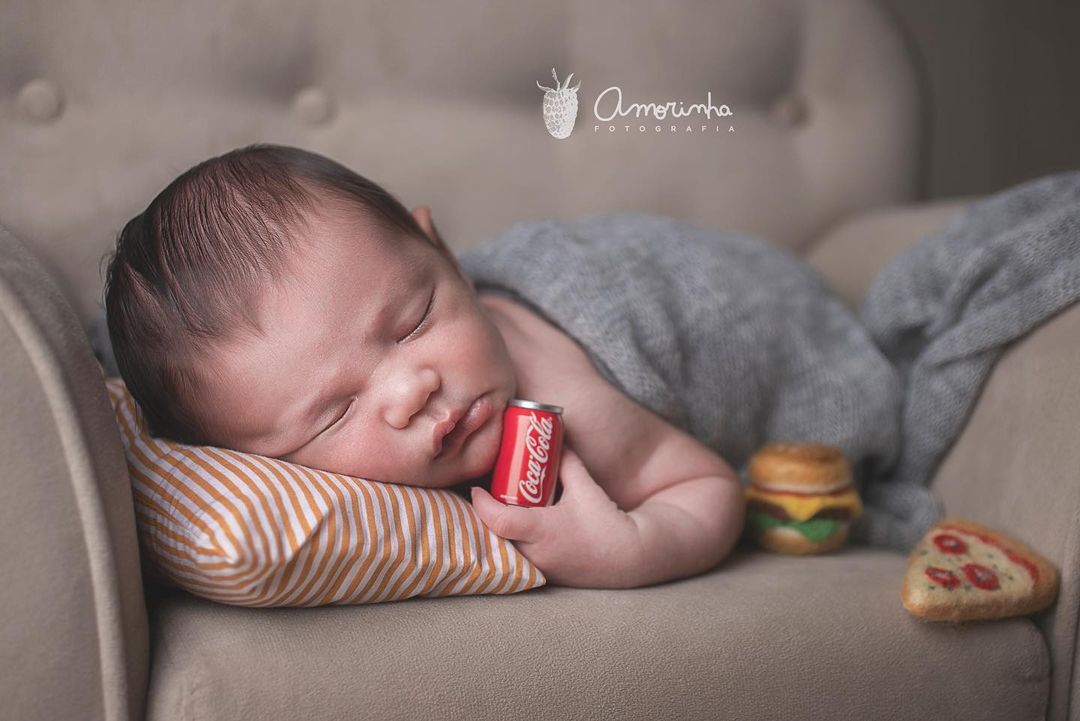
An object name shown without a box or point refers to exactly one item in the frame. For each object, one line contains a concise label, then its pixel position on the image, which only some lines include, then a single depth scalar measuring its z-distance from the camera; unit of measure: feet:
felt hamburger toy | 1.73
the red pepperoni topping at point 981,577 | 1.57
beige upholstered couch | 1.31
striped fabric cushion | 1.37
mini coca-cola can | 1.56
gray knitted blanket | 1.81
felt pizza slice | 1.54
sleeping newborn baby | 1.51
